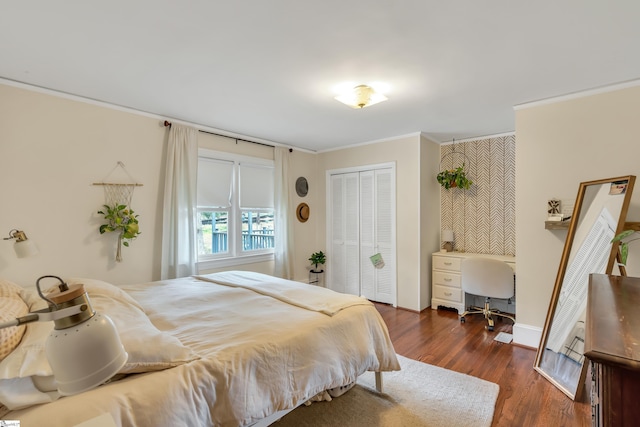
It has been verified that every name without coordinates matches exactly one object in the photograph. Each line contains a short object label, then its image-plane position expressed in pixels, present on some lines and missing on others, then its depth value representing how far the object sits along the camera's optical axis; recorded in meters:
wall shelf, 2.74
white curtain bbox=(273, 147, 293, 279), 4.55
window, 3.86
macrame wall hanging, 2.95
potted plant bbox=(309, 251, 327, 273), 5.06
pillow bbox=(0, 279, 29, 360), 1.10
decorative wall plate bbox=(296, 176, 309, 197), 4.98
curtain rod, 3.40
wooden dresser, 0.73
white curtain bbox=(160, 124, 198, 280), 3.34
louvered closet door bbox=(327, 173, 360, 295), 4.86
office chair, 3.44
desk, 4.05
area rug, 1.97
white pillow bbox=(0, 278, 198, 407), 1.04
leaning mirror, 2.27
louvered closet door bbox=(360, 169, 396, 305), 4.44
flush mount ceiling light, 2.60
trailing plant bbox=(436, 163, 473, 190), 4.23
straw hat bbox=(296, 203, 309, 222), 4.98
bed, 1.06
